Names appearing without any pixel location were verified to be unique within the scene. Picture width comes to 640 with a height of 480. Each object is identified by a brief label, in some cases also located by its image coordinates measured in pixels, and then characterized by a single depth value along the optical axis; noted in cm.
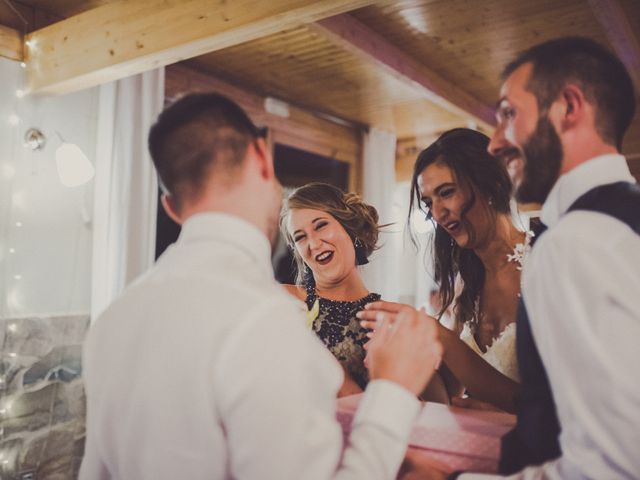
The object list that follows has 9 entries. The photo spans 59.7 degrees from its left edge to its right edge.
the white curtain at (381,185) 671
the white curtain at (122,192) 380
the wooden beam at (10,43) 343
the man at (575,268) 88
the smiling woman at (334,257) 235
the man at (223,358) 86
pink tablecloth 120
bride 208
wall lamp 342
